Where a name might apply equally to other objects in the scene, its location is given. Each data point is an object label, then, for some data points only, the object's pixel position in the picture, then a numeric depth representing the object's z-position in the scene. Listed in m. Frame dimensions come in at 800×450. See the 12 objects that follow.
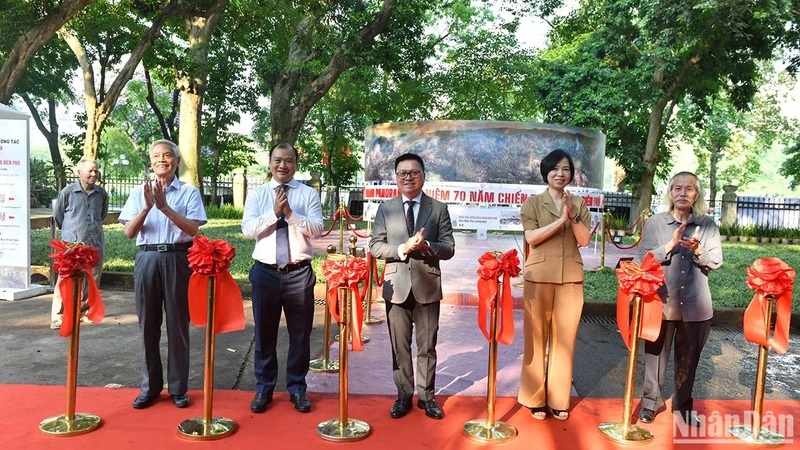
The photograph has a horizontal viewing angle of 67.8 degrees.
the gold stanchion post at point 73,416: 3.58
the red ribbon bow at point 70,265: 3.68
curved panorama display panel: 10.98
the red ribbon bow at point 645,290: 3.54
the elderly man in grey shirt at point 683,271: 3.77
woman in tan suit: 3.75
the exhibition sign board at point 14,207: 7.28
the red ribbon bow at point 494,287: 3.78
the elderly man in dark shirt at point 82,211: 6.03
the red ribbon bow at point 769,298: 3.68
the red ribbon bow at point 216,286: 3.62
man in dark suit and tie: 3.83
